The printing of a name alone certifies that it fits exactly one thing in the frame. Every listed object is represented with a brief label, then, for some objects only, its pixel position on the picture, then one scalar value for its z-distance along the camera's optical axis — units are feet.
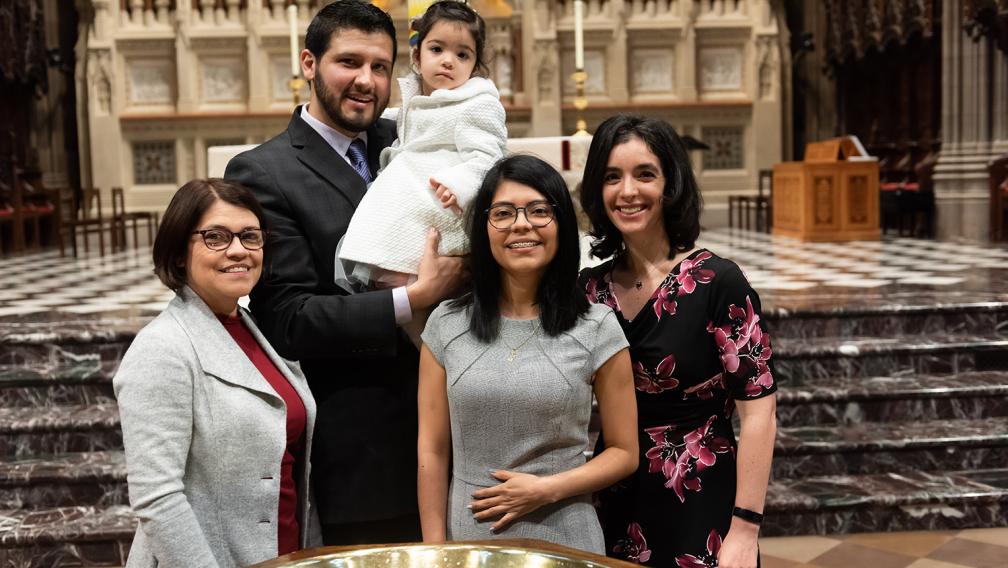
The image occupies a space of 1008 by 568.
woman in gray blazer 5.41
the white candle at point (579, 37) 20.94
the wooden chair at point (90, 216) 34.53
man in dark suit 6.43
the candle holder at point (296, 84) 21.61
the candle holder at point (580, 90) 21.90
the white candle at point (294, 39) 20.33
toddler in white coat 6.47
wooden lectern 33.53
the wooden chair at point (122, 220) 36.24
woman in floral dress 6.37
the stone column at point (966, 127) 33.24
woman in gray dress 5.93
